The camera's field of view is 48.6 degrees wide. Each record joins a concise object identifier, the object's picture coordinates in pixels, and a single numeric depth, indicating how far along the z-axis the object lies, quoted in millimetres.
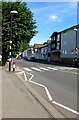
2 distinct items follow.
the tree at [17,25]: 10844
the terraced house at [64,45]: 22776
